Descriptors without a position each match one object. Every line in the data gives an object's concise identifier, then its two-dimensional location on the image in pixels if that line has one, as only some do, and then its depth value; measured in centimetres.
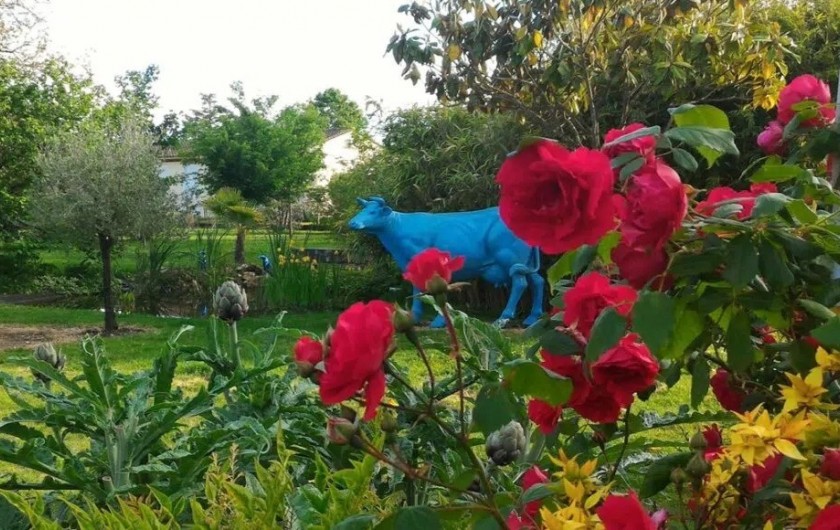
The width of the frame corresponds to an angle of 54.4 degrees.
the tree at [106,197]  816
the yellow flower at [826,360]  75
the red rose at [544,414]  97
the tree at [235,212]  1240
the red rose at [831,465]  70
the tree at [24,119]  1305
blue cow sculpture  752
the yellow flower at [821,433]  74
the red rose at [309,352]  83
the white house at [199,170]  1072
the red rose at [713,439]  100
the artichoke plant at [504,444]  140
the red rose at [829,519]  60
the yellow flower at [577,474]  79
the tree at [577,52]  499
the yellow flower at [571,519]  67
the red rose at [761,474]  86
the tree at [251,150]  1855
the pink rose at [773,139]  120
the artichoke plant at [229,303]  229
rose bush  71
